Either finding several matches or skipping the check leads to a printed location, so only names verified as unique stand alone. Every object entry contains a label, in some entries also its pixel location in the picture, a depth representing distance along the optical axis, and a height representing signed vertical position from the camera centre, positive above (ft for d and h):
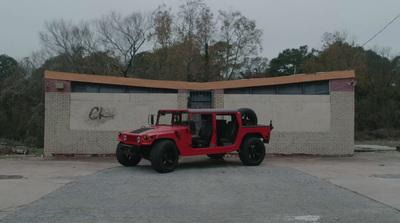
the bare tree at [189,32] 99.27 +24.32
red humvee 33.63 -1.95
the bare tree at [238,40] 112.57 +24.82
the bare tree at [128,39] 106.63 +23.03
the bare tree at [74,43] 108.27 +22.42
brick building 49.21 +1.97
